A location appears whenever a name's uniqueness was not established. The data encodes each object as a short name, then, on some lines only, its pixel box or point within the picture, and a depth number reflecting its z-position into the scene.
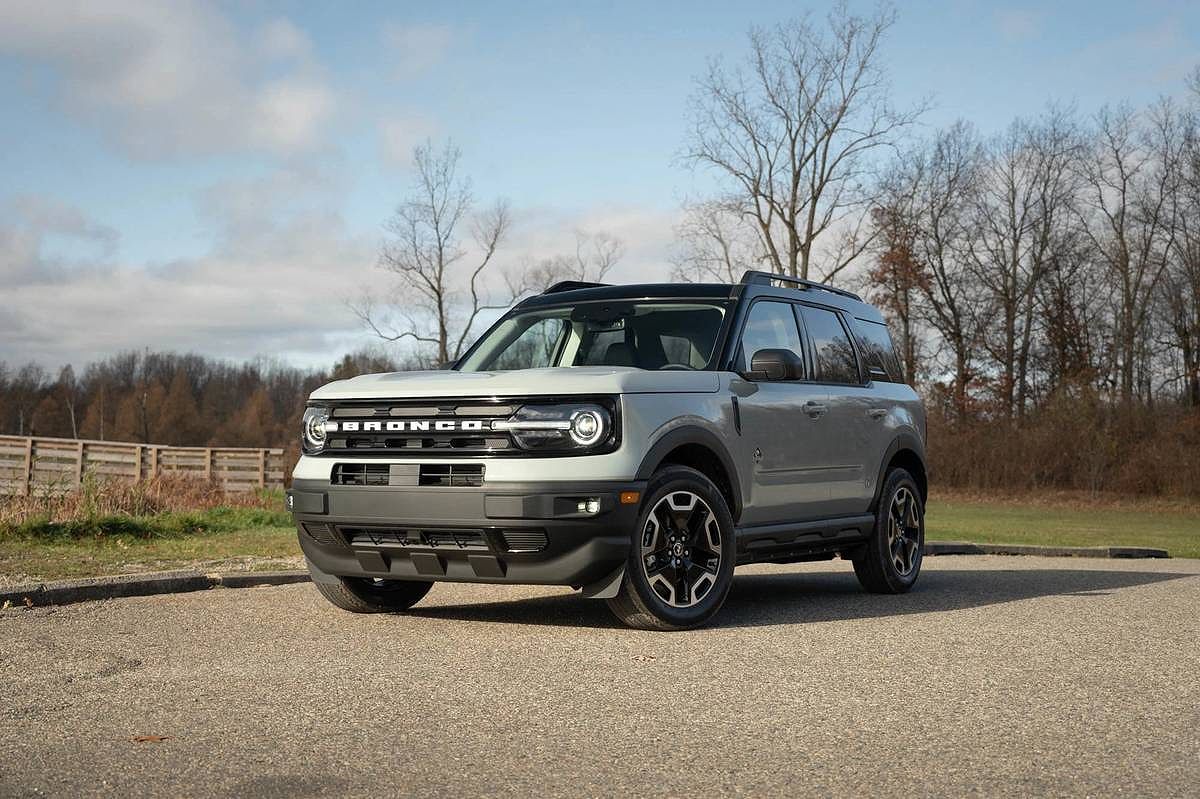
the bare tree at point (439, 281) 49.56
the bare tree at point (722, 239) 45.03
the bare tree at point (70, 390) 145.24
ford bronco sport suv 7.17
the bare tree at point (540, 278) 50.19
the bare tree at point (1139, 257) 47.44
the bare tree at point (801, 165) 44.44
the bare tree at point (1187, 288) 44.75
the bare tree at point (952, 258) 50.44
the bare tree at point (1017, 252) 50.00
